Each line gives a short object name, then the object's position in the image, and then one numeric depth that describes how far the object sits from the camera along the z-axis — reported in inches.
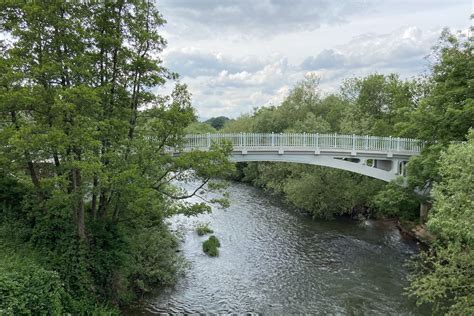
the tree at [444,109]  633.6
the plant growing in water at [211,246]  706.9
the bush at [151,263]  519.3
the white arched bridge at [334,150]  779.4
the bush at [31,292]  313.6
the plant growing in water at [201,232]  816.9
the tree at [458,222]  348.8
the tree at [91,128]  370.9
